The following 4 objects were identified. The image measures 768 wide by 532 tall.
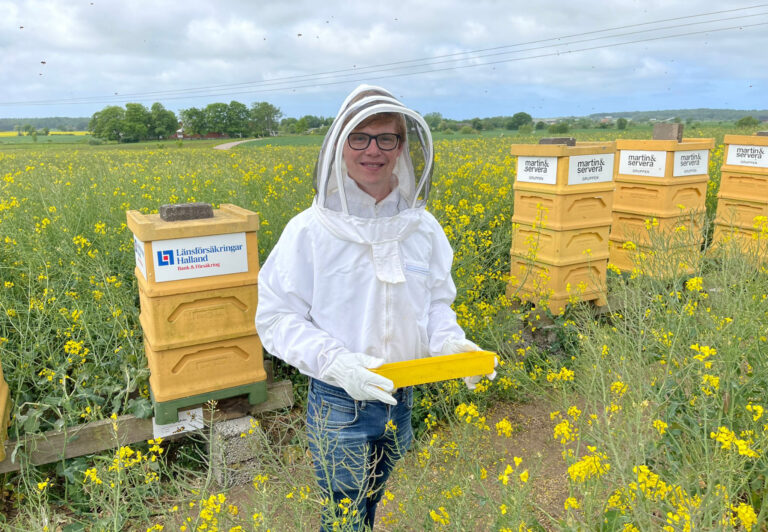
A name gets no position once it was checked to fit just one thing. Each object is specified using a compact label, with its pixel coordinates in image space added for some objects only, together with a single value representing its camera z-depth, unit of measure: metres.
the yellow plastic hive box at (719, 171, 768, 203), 6.39
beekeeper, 2.00
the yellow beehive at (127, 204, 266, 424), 2.93
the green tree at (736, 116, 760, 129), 38.81
